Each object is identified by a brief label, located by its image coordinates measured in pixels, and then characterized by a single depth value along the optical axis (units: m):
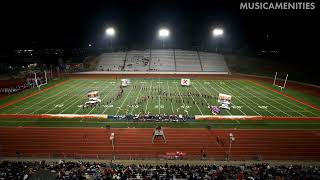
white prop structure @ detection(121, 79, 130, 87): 45.92
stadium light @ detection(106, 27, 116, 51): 78.06
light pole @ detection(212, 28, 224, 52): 74.38
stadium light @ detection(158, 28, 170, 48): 78.25
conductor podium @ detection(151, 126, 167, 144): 22.65
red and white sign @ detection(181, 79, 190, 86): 47.03
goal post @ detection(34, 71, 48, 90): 45.61
